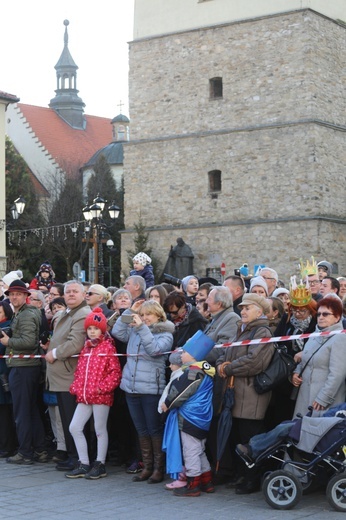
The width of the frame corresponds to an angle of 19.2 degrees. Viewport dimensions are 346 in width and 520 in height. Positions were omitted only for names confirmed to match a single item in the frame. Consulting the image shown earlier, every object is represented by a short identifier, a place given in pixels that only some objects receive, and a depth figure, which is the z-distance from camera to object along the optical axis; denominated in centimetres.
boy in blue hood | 993
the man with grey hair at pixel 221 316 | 1035
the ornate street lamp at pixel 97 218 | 2795
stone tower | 3797
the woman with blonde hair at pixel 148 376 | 1061
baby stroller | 886
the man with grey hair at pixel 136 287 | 1213
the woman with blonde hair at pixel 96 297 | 1216
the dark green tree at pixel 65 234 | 5778
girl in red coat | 1091
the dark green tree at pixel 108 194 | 5735
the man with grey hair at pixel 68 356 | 1130
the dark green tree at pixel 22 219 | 5669
